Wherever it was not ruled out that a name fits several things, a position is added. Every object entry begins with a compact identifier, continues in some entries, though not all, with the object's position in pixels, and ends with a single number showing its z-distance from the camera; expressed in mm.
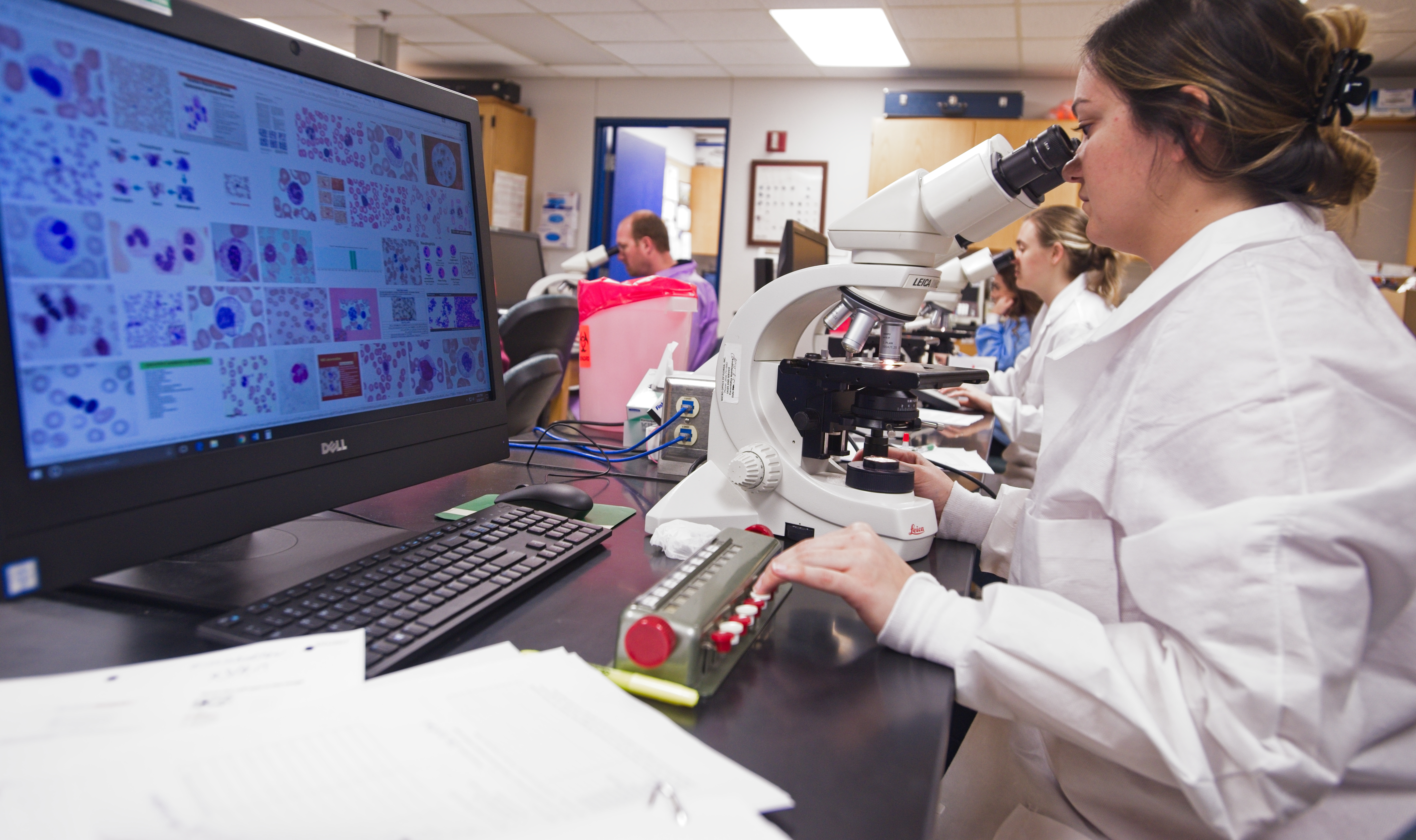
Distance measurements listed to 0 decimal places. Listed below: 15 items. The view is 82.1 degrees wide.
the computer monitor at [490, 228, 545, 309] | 3346
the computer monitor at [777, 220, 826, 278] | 1820
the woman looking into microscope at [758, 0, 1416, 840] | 554
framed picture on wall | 5430
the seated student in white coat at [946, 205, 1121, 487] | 2469
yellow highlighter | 528
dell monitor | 496
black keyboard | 561
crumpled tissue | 845
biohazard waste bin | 1627
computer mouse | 939
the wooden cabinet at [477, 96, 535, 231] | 5617
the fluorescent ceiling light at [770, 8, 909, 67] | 4145
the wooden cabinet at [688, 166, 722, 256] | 7375
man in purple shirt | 4277
